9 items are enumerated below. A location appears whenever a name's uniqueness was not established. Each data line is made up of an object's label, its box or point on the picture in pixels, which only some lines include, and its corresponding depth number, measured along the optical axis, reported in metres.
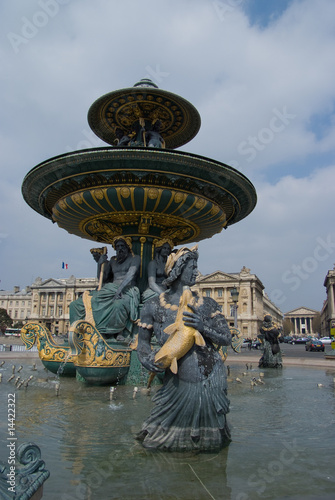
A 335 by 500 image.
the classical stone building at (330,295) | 83.25
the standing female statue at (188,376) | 2.98
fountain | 6.97
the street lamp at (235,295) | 19.38
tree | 65.43
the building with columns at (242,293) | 85.19
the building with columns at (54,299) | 92.94
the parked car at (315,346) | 33.75
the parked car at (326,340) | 58.53
